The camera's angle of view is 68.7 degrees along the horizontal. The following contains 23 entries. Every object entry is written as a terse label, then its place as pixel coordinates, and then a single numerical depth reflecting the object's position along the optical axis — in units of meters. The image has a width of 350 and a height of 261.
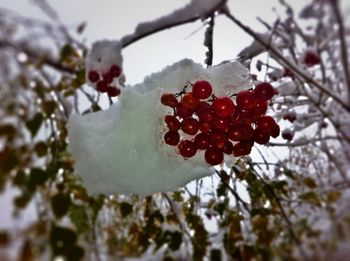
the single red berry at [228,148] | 0.12
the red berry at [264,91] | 0.11
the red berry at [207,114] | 0.11
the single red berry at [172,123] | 0.12
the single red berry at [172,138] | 0.12
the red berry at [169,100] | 0.12
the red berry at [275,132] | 0.12
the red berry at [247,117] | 0.12
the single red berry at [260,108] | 0.12
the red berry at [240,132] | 0.12
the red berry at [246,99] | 0.11
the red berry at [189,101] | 0.12
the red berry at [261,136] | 0.12
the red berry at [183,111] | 0.12
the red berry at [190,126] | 0.12
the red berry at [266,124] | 0.12
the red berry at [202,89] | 0.11
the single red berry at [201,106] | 0.12
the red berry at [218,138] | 0.12
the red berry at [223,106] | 0.11
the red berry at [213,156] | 0.12
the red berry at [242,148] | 0.12
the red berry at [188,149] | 0.12
